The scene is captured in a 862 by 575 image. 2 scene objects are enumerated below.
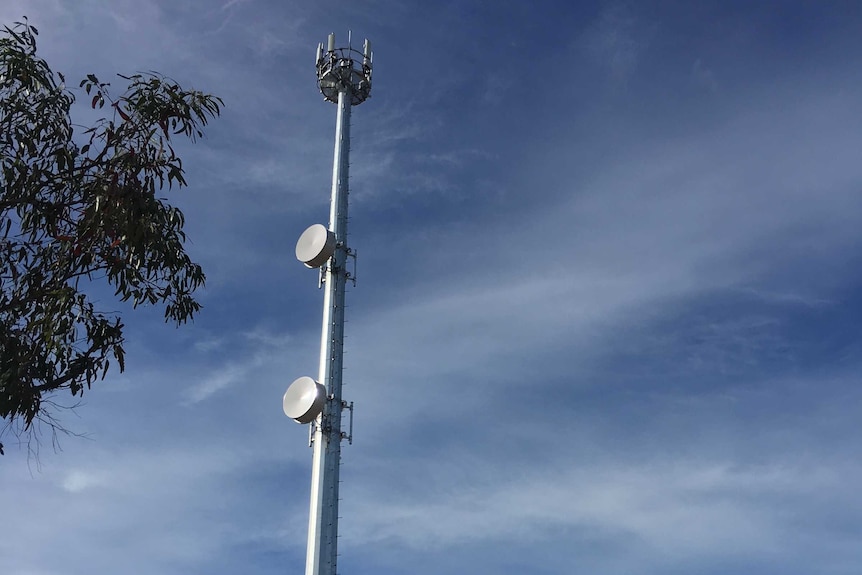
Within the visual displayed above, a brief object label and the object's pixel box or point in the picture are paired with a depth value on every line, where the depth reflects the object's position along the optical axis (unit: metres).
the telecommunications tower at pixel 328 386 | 29.58
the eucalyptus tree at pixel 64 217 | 15.73
